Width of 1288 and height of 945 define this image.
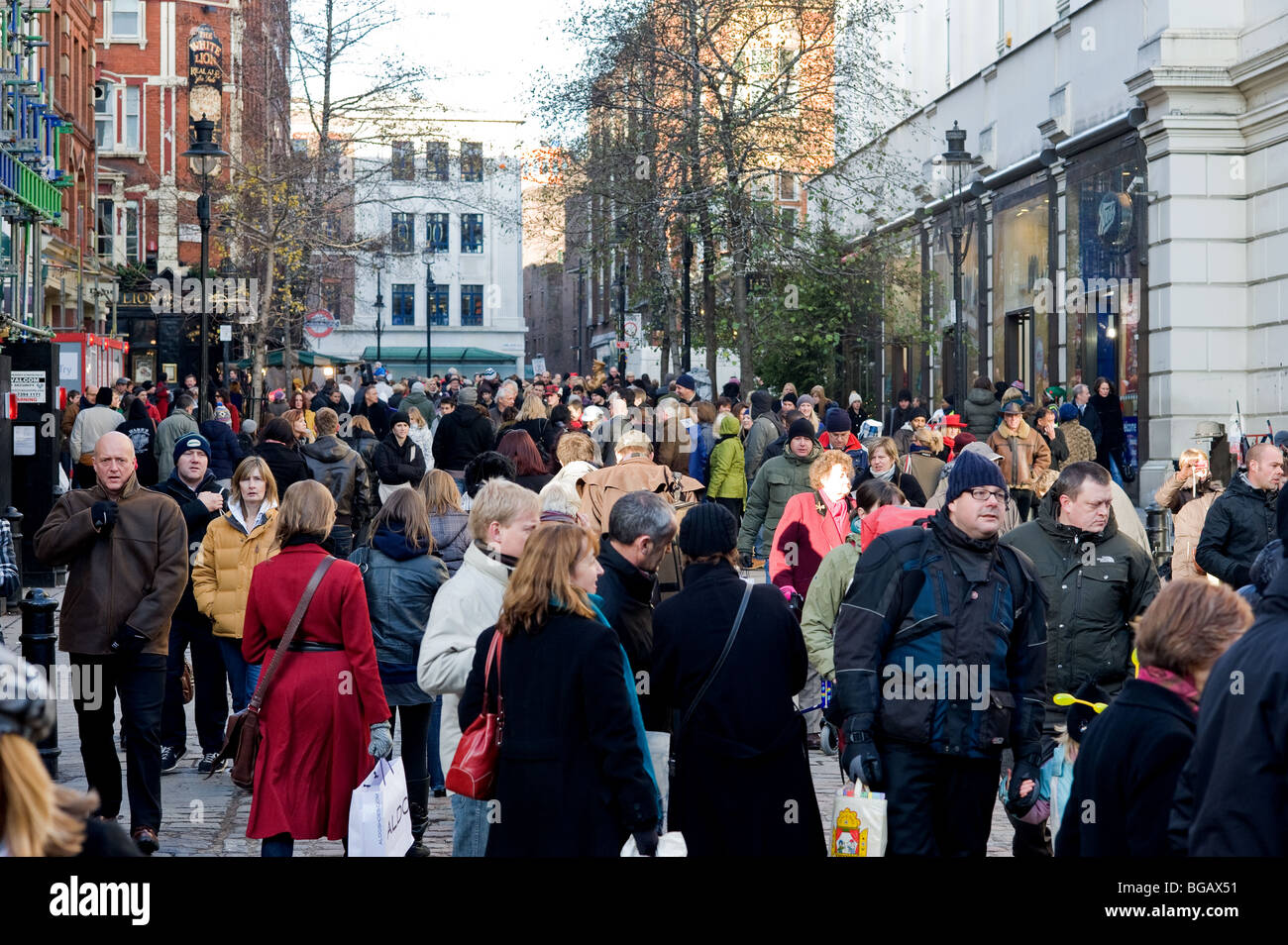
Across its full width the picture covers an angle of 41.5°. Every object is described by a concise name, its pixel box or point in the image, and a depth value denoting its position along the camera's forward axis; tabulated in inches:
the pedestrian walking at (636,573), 249.9
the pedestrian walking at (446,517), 360.2
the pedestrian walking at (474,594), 256.8
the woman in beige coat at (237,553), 376.8
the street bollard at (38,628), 378.9
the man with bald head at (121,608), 313.1
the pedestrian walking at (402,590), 322.3
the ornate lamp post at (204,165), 918.4
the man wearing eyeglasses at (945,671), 235.3
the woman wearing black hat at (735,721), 239.6
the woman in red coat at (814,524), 406.9
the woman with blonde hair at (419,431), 804.3
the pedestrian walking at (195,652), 390.6
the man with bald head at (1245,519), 374.0
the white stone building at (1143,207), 886.4
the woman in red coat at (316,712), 269.3
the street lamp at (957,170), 956.0
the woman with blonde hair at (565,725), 209.8
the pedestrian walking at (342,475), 558.6
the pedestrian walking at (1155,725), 170.6
